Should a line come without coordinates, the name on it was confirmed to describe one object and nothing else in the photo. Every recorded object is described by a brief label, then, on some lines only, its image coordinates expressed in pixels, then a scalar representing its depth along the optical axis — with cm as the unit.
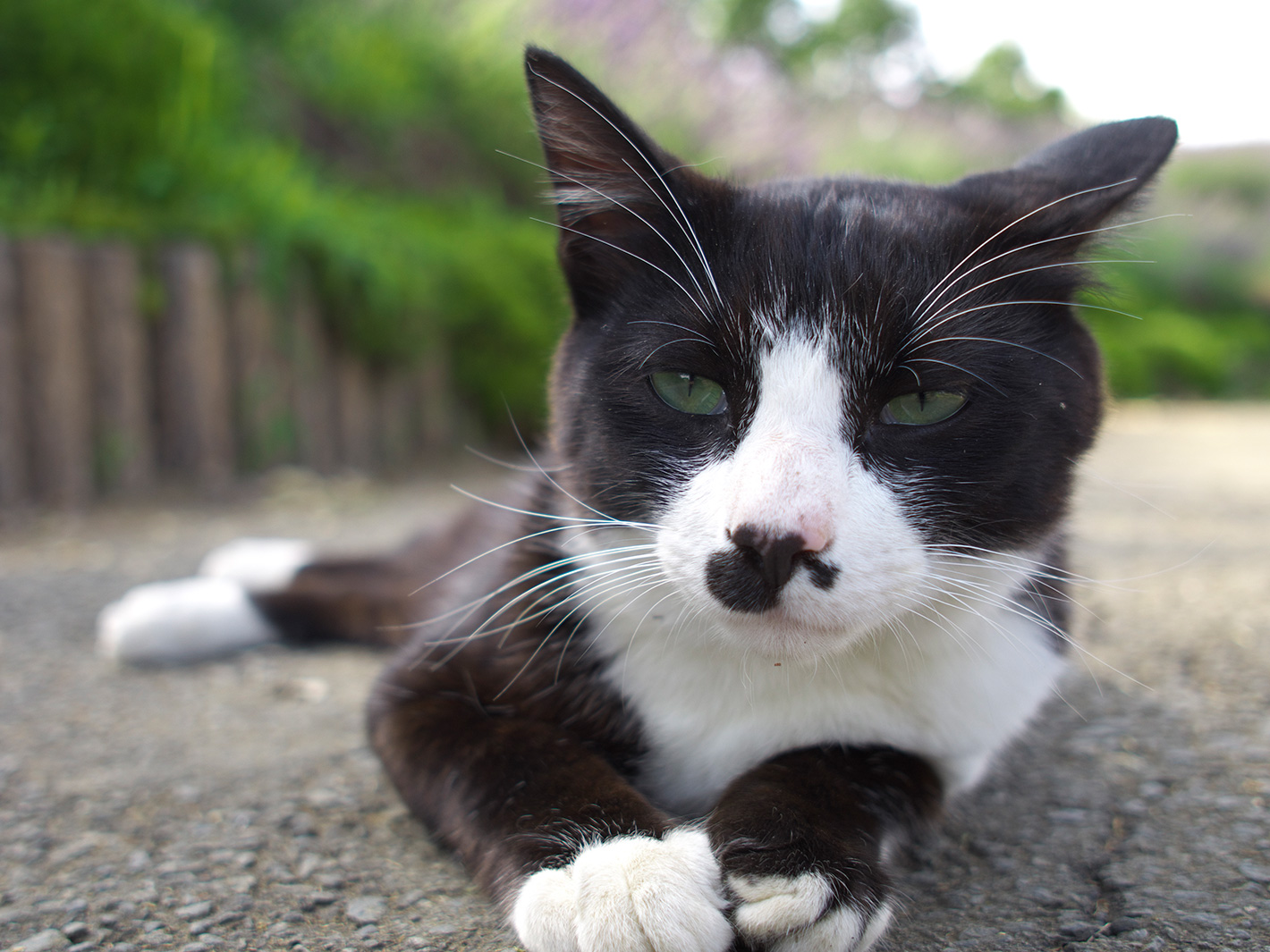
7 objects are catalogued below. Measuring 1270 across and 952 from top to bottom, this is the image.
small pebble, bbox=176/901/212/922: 21
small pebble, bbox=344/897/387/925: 21
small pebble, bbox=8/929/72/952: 20
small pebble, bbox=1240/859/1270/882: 23
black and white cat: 20
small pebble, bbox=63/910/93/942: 21
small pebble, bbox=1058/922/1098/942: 21
